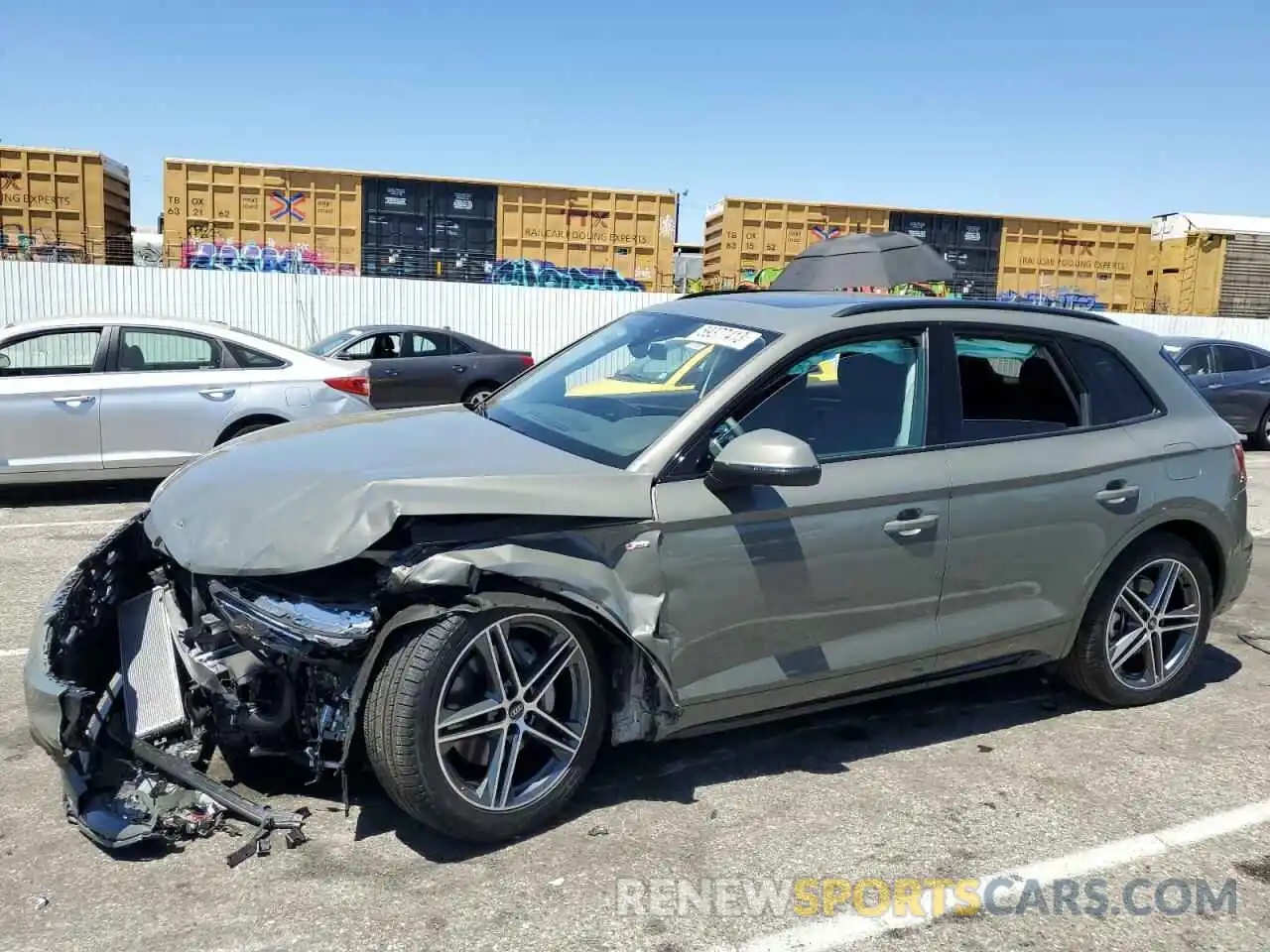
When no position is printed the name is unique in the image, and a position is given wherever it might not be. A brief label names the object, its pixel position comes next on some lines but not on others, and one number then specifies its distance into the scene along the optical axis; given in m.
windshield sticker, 3.74
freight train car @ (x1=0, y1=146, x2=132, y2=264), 21.66
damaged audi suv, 3.00
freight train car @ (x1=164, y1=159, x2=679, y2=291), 23.06
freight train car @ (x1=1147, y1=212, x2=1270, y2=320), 26.72
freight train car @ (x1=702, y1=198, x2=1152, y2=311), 25.44
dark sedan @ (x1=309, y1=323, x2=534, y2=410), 13.30
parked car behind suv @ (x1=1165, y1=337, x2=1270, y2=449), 14.17
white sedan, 7.89
